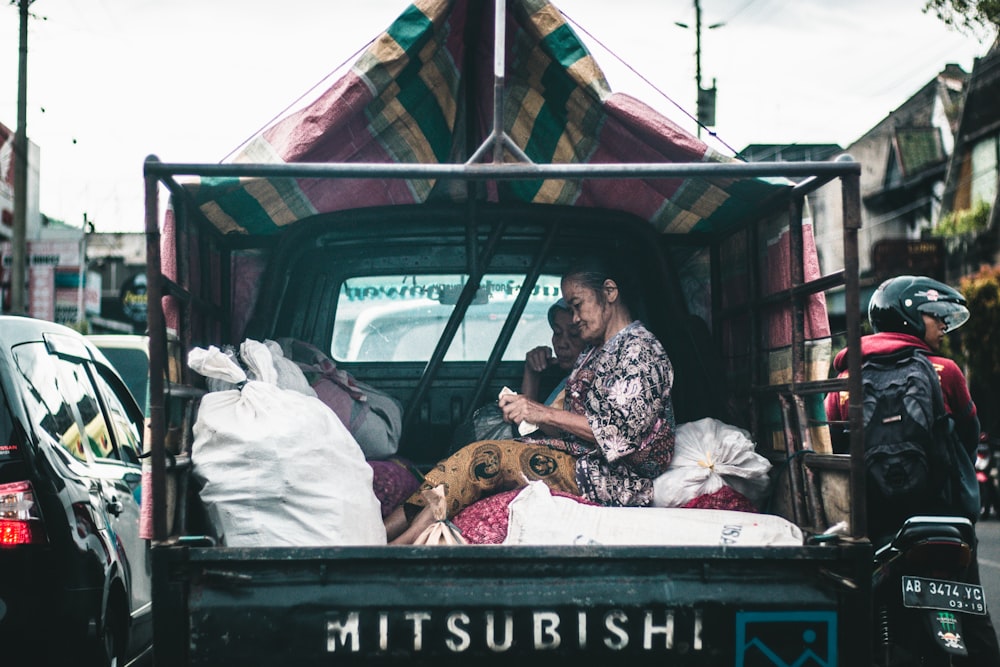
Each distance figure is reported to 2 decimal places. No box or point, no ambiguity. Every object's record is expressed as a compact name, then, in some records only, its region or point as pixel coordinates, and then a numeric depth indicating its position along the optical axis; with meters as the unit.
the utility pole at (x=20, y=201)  21.34
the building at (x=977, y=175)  24.48
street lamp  31.36
